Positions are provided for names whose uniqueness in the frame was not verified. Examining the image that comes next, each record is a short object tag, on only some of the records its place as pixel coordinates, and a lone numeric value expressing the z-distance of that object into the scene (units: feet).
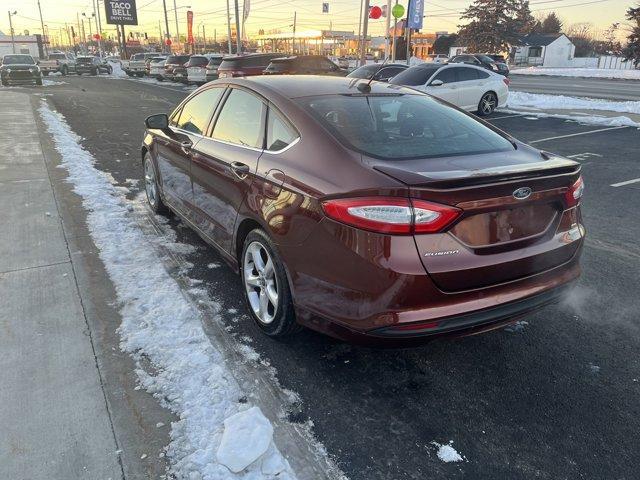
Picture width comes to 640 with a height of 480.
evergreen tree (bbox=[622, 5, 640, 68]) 165.89
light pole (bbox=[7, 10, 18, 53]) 236.14
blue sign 89.04
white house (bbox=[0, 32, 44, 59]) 238.19
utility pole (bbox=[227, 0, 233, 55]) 157.17
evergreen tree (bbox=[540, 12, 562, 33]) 312.71
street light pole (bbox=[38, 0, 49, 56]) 269.01
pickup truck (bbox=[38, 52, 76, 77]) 146.92
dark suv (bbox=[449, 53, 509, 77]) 87.72
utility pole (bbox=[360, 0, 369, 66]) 82.71
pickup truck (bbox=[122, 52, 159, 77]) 137.08
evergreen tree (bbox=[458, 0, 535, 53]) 205.77
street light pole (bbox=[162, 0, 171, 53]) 192.61
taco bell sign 203.23
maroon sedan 7.86
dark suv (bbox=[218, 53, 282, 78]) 66.54
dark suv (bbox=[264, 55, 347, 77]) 60.34
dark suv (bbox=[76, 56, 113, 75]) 148.66
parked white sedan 45.57
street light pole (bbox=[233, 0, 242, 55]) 120.47
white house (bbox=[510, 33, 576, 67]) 243.60
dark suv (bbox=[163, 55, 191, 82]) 99.70
